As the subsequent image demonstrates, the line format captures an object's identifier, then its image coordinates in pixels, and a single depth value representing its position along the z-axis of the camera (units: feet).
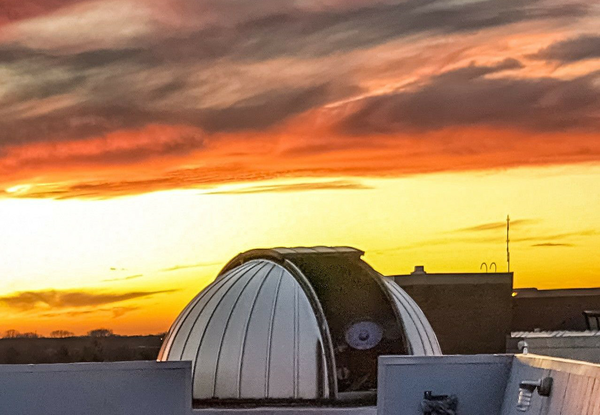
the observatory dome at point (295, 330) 110.63
